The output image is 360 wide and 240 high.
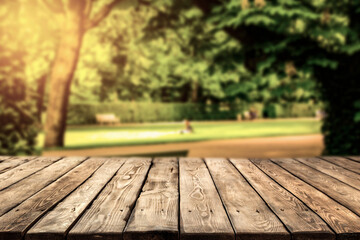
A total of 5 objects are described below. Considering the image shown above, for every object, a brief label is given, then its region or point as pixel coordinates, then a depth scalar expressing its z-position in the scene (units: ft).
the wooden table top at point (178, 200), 6.84
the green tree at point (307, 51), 30.58
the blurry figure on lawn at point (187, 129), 79.58
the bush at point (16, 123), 28.14
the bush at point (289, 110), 149.69
